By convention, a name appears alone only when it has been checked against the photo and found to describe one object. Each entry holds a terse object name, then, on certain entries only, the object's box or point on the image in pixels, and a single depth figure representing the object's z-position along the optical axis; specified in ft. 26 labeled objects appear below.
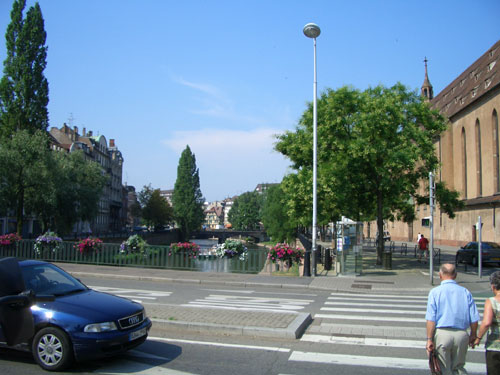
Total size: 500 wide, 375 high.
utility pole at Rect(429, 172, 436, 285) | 55.83
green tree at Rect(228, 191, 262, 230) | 430.20
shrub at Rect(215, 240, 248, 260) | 62.23
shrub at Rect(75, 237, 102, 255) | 69.26
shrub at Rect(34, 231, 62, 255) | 70.59
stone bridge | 368.68
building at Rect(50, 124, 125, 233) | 260.62
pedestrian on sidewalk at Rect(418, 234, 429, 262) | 93.71
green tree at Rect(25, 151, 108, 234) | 112.98
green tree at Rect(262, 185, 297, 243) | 196.13
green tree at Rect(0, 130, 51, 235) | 105.19
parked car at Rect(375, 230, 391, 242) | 208.21
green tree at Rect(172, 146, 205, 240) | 310.24
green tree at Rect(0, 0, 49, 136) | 130.72
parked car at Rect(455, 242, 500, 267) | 86.48
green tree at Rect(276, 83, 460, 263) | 69.51
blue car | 18.93
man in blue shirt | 14.52
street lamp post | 60.18
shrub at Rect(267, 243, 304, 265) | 60.80
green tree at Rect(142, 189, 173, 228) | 302.45
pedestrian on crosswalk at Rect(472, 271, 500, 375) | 14.20
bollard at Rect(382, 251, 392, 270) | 74.84
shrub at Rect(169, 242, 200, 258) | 63.62
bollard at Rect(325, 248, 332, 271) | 71.26
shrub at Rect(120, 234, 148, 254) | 66.80
